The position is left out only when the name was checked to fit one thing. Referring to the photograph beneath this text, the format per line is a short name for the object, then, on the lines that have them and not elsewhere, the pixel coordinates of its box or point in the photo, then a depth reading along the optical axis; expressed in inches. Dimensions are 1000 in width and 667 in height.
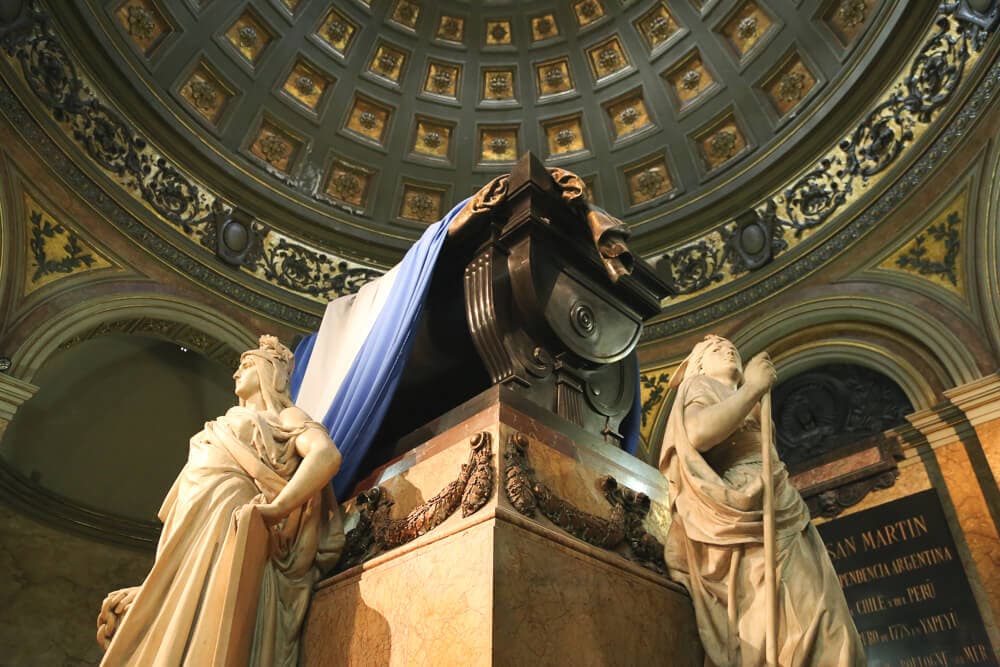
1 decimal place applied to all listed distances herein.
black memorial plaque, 241.8
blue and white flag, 117.5
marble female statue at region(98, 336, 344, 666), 84.0
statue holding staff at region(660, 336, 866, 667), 82.4
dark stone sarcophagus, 113.0
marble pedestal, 78.6
